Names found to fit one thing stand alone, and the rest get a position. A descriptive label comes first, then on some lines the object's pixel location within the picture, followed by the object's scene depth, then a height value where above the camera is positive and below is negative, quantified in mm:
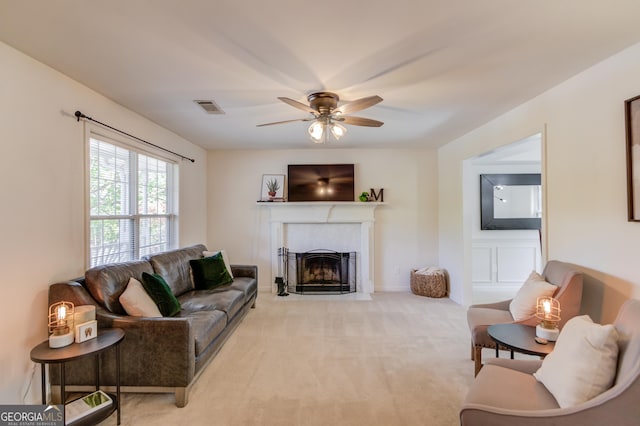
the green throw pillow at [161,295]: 2787 -723
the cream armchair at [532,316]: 2412 -878
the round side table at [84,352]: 1851 -842
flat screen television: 5527 +572
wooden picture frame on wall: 2090 +386
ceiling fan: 2646 +902
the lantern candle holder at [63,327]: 1971 -739
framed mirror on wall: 5539 +229
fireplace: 5535 -292
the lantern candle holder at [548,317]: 2123 -775
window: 3012 +141
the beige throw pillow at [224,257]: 4355 -614
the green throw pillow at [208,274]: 3935 -759
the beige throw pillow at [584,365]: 1446 -741
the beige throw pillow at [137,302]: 2521 -717
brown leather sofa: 2320 -996
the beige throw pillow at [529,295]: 2578 -717
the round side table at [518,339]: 2006 -886
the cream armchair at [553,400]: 1323 -922
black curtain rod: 2637 +876
